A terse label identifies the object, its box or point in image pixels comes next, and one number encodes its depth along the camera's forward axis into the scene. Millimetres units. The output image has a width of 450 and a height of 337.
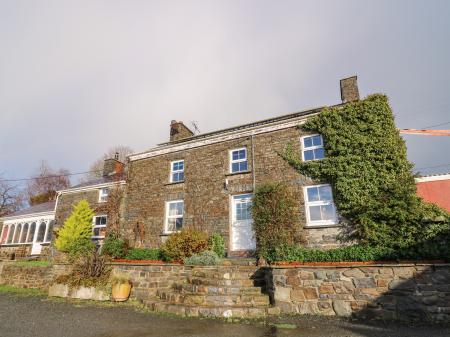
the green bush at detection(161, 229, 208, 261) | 11672
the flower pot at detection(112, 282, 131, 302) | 9352
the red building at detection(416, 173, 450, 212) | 13680
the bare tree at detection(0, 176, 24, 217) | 33969
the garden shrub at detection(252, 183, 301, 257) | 11070
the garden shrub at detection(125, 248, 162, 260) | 13617
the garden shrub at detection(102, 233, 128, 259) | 14305
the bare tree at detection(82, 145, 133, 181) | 36469
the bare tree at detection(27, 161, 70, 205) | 37250
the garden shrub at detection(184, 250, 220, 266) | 10086
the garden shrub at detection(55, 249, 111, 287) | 10078
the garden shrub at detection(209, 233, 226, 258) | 12391
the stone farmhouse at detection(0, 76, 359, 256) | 11702
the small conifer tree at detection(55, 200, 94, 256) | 15984
